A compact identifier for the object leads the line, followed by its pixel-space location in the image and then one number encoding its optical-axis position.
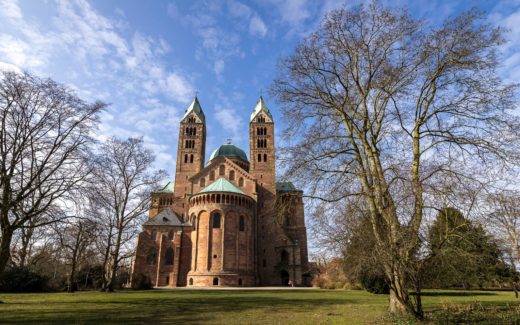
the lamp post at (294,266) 44.05
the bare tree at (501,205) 9.46
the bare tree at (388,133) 9.81
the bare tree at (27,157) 14.84
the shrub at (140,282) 31.58
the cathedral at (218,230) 39.66
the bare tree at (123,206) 26.75
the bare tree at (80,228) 15.38
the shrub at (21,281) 27.33
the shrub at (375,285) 25.47
